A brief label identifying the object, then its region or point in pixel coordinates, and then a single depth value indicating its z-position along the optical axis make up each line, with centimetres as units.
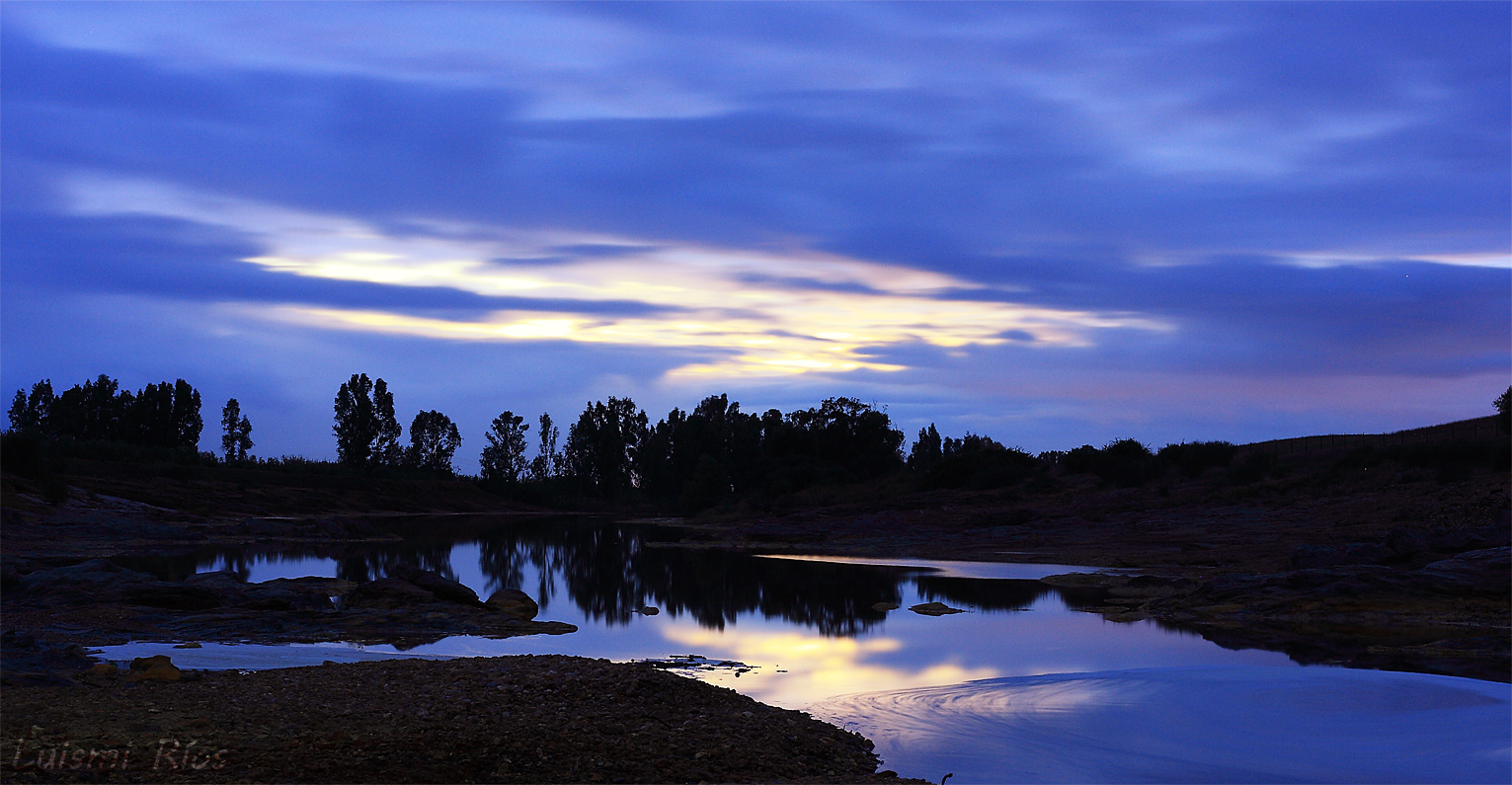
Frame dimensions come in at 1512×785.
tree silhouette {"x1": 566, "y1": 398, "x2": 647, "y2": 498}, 13888
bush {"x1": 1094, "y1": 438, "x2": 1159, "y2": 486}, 6550
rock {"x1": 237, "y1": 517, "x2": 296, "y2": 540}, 5550
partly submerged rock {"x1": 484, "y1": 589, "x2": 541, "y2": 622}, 2505
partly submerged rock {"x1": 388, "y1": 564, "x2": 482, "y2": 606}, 2462
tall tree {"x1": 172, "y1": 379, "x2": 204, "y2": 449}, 10844
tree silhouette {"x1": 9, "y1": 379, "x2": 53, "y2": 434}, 11481
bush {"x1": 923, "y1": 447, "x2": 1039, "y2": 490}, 7519
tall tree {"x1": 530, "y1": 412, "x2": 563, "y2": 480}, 14762
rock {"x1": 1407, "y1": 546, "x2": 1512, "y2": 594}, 2269
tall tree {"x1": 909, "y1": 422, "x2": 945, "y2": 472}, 14525
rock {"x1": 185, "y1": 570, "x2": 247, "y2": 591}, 2334
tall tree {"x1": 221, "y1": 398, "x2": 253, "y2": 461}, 12112
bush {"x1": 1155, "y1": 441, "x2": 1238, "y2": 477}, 6475
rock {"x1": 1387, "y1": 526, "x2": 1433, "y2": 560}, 2575
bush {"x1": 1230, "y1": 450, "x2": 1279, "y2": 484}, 5709
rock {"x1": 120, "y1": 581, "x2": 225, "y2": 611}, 2183
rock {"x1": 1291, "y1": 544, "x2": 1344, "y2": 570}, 2659
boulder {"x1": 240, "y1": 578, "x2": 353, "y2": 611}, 2235
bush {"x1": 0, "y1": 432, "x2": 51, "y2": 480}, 5074
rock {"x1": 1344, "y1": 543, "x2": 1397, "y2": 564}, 2604
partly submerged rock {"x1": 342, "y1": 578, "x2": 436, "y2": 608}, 2372
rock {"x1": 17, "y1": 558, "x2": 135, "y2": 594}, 2234
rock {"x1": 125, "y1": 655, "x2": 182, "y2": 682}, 1250
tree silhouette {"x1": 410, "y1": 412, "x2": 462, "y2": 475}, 13638
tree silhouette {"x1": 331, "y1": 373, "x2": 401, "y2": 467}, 12062
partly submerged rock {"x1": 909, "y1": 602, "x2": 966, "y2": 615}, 2631
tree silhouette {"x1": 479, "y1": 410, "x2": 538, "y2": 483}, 14225
